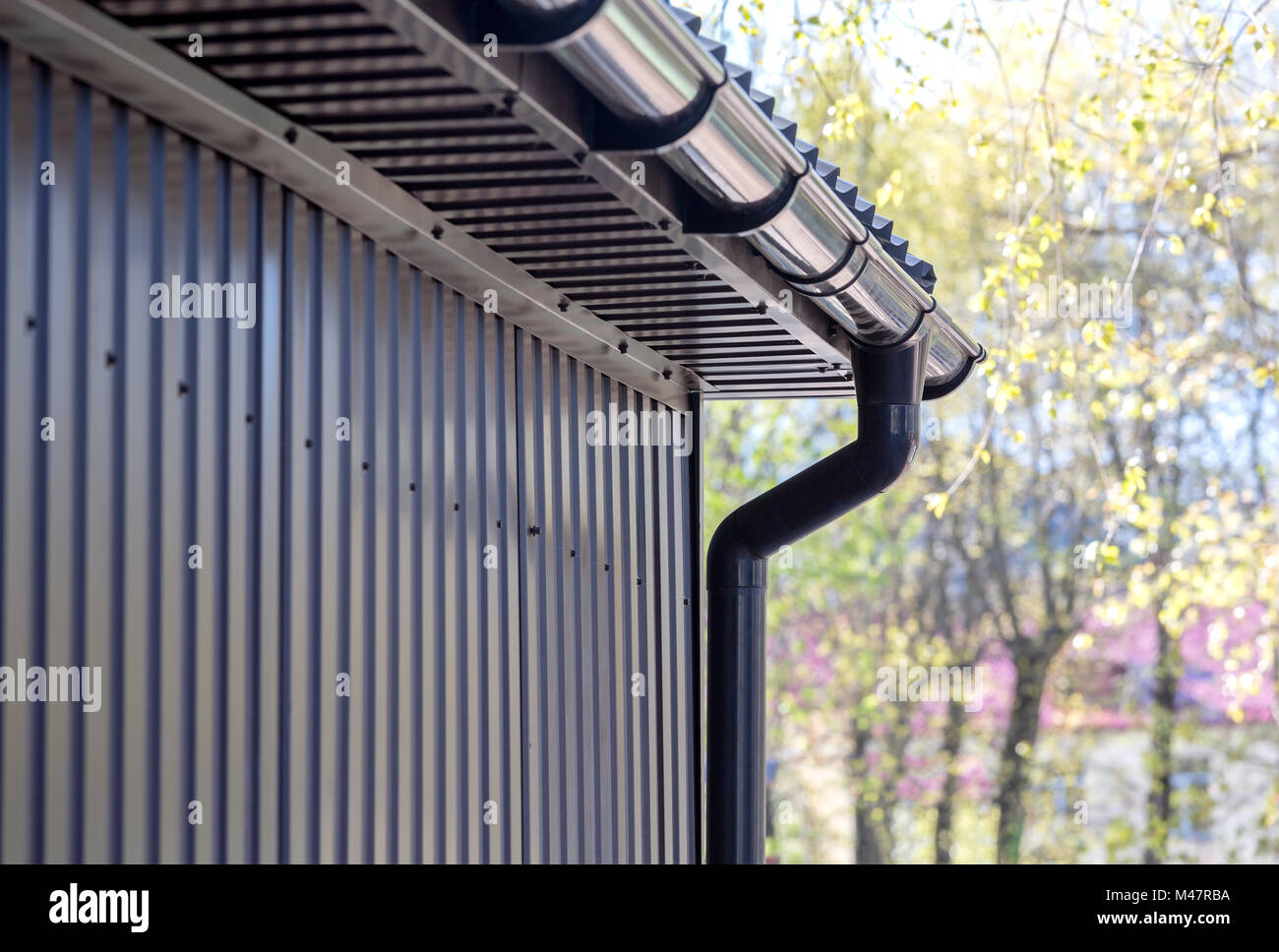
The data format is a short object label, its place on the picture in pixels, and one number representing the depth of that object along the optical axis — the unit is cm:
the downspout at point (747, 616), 634
